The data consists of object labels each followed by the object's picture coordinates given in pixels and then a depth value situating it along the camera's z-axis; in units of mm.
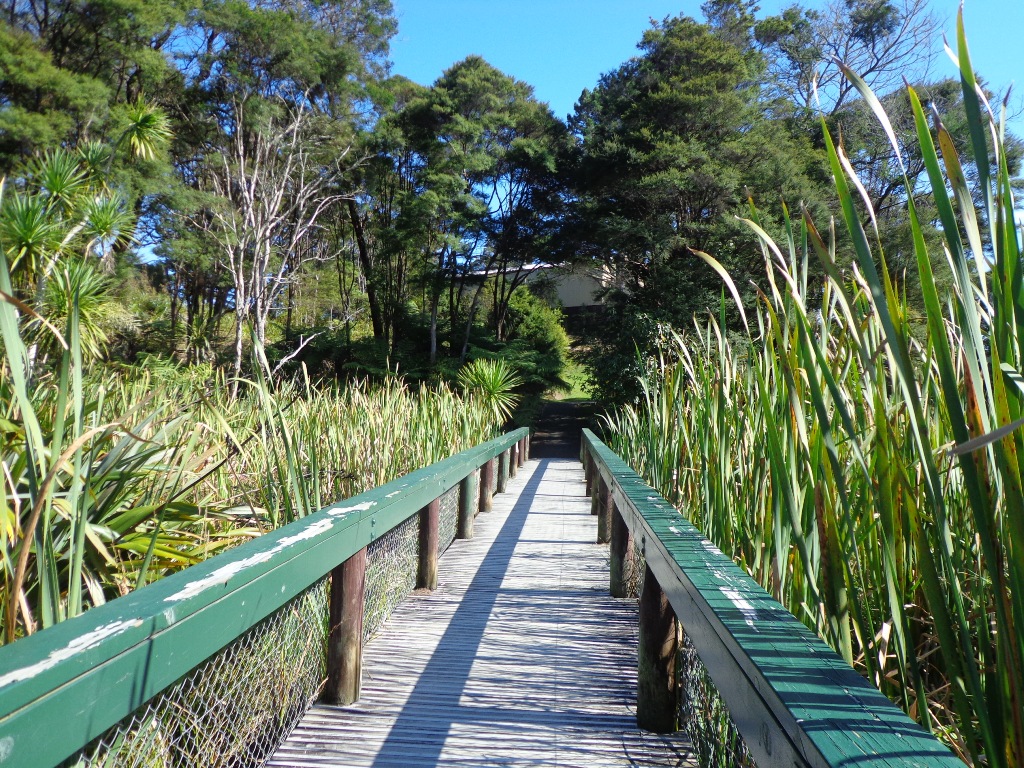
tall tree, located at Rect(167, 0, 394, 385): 13055
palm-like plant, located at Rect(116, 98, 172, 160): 10453
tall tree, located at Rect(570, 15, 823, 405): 14156
